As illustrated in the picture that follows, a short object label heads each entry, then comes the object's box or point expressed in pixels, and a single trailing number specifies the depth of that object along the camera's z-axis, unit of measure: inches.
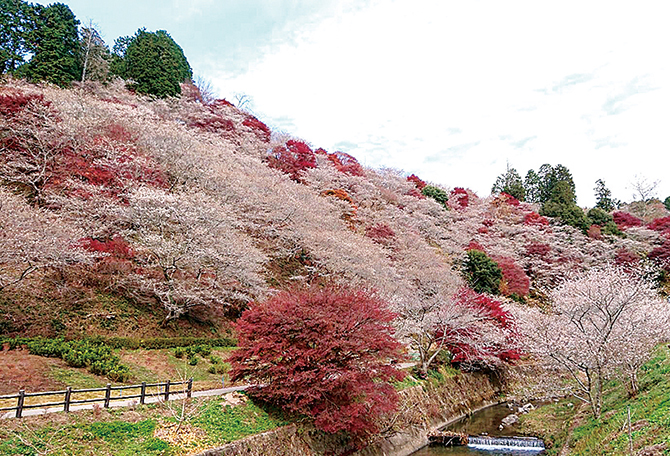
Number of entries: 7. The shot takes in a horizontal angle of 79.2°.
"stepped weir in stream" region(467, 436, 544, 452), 661.9
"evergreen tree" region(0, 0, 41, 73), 1358.3
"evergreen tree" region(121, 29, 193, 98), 1667.1
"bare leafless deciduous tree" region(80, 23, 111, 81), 1601.7
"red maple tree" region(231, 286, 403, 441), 508.4
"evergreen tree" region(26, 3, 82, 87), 1348.4
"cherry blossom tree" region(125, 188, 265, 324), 765.9
